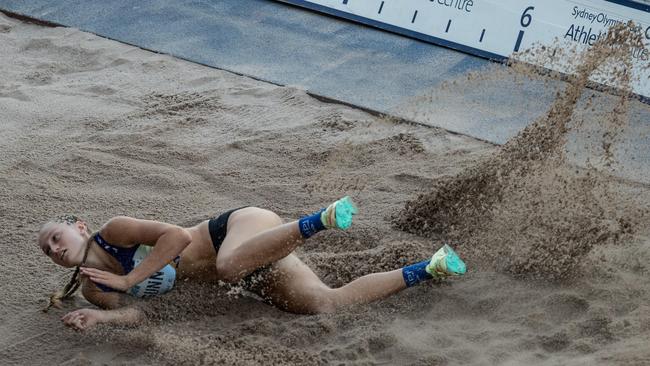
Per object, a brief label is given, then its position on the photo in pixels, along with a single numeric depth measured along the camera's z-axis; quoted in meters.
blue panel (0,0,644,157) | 10.76
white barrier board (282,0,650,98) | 12.05
